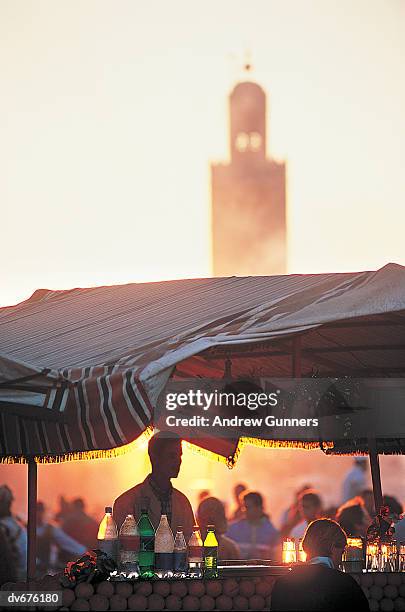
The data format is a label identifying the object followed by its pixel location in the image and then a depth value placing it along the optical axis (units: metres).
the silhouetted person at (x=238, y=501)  12.41
